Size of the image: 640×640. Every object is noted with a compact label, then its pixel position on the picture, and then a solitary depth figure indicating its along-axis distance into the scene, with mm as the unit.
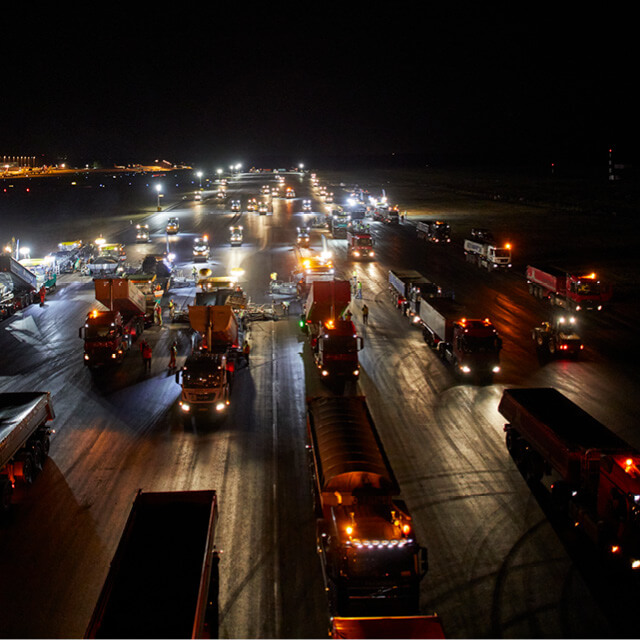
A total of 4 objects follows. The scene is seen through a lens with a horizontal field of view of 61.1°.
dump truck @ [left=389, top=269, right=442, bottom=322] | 35938
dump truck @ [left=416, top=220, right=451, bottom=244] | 70125
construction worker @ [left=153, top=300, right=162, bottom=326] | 37469
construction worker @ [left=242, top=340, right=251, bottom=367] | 30248
